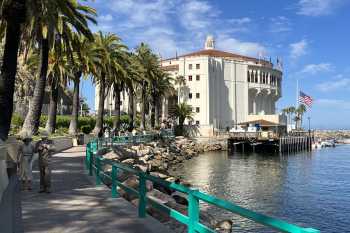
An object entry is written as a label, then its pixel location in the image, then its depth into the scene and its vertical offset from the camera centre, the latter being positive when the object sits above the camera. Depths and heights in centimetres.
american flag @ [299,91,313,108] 7547 +574
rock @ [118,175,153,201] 1453 -183
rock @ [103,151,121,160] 3056 -155
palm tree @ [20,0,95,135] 2305 +634
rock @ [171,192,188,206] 1898 -290
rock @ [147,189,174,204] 1576 -231
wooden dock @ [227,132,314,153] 7656 -175
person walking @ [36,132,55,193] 1329 -87
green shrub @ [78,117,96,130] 5719 +166
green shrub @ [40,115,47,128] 5340 +157
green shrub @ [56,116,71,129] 5238 +143
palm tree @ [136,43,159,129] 6425 +1022
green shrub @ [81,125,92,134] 5175 +54
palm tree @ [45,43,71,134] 3970 +534
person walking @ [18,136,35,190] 1414 -93
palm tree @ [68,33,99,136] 4184 +645
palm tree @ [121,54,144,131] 5338 +742
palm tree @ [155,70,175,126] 7220 +829
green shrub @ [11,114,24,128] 4286 +127
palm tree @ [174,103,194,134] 8400 +408
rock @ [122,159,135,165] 3164 -202
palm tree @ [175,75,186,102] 9256 +1070
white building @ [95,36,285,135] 9188 +992
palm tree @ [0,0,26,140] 1894 +357
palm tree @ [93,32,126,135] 4591 +758
